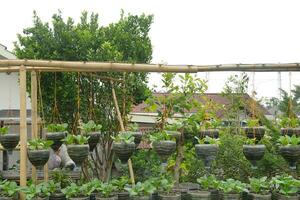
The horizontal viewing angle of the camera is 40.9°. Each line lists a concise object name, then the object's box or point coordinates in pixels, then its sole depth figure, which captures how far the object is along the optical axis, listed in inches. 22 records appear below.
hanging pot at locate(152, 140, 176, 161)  129.5
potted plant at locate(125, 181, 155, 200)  126.6
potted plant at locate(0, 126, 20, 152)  137.3
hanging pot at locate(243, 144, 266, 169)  128.5
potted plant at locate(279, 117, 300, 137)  137.4
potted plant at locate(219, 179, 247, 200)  130.4
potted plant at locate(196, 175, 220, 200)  131.7
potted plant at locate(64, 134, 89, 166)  125.8
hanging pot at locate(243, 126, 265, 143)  138.9
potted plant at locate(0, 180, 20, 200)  126.2
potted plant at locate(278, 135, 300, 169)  126.2
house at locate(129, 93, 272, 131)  403.5
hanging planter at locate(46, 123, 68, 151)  137.0
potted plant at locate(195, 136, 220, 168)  130.0
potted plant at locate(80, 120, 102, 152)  139.6
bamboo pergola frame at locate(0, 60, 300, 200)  127.1
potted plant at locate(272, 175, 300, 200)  126.4
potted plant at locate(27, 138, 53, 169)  125.5
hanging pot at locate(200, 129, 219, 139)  140.7
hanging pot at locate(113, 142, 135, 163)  129.2
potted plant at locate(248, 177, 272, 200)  130.8
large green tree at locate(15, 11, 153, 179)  208.1
